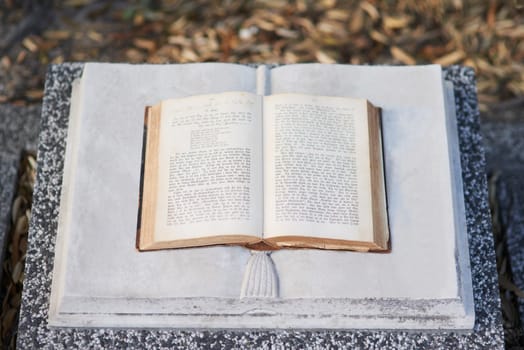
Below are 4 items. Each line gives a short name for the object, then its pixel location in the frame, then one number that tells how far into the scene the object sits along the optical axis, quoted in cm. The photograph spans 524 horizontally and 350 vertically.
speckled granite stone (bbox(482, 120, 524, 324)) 212
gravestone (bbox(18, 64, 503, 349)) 164
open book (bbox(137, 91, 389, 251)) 156
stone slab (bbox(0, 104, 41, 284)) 209
